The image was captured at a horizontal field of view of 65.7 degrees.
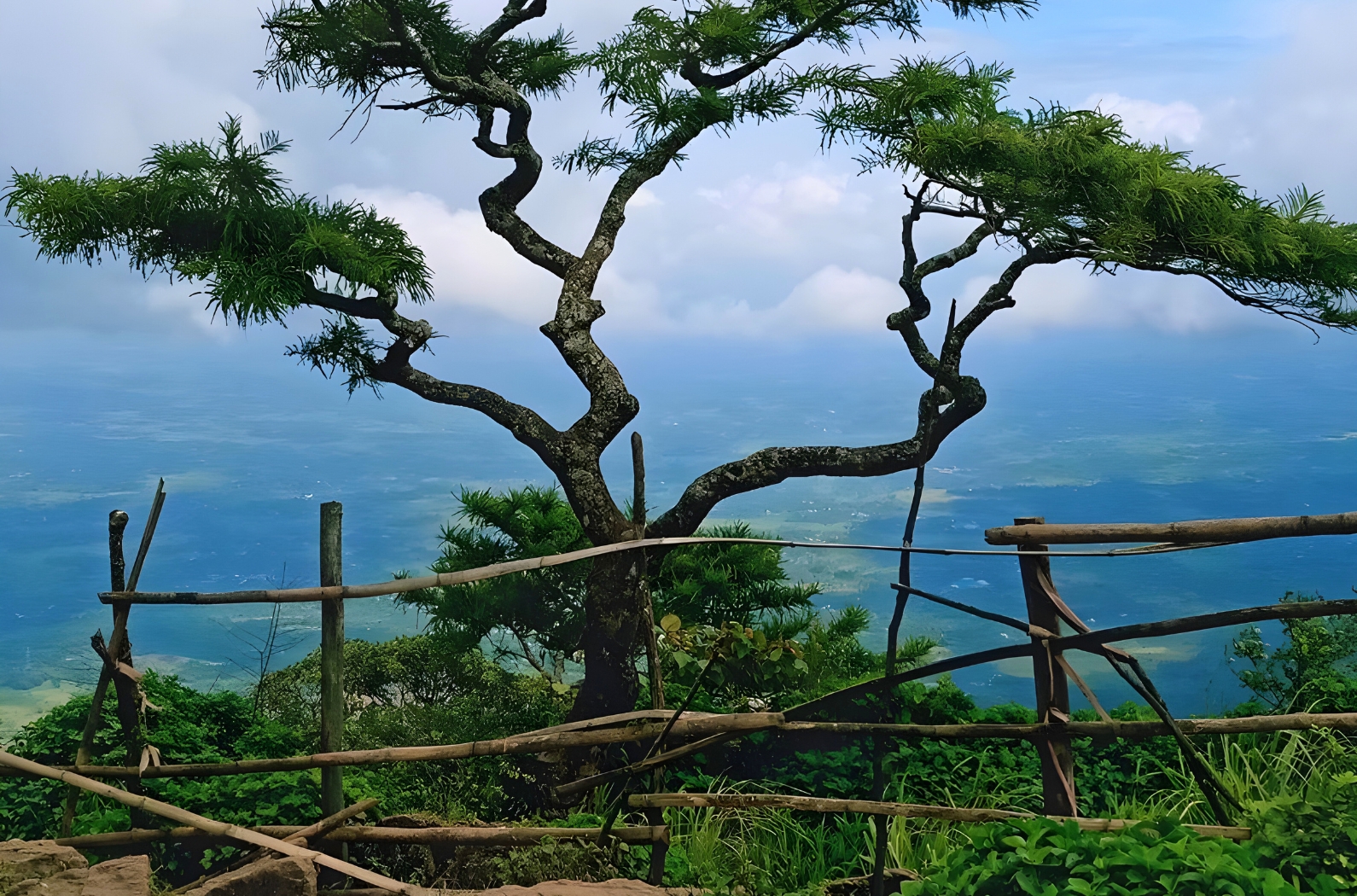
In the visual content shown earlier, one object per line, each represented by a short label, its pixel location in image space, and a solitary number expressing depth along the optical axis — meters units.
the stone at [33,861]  2.78
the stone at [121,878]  2.75
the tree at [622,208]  3.48
